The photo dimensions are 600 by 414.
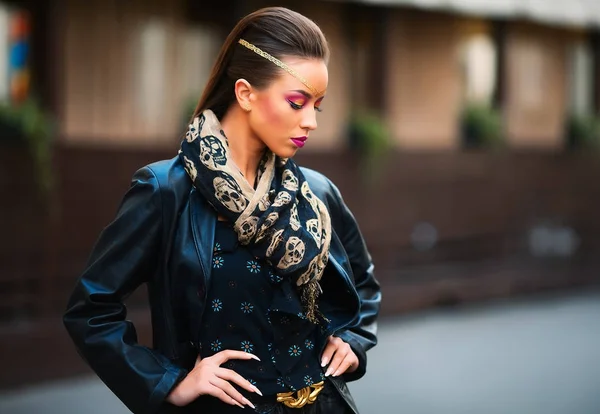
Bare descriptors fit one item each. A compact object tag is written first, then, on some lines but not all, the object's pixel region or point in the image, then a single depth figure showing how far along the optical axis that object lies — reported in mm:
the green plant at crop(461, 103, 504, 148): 15180
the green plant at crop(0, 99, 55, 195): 8797
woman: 2510
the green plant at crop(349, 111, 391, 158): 12695
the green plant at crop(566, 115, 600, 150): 17422
